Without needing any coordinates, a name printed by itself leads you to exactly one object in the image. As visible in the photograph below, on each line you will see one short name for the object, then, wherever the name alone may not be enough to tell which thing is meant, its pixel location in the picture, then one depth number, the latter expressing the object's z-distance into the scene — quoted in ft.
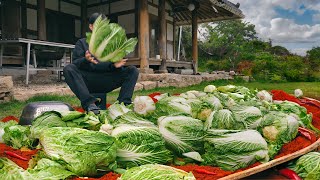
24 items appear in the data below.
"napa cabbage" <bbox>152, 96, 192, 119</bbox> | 10.23
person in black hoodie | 13.87
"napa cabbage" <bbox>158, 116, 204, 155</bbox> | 8.39
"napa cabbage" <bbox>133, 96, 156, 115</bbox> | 10.57
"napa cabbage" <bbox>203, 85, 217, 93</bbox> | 16.12
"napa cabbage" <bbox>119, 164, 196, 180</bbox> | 6.24
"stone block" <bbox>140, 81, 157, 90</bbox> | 32.94
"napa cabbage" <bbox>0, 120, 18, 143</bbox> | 10.23
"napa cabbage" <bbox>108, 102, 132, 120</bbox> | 10.23
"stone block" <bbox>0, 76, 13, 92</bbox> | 21.44
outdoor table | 28.76
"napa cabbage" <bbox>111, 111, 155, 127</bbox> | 9.02
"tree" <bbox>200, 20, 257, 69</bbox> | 91.28
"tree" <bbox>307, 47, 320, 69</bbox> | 58.70
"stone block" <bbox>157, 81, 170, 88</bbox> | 35.27
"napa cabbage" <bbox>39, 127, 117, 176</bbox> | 6.89
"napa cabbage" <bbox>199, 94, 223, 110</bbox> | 10.66
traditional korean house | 37.04
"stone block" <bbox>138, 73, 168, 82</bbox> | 35.95
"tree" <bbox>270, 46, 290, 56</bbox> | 99.14
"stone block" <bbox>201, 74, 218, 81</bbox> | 45.93
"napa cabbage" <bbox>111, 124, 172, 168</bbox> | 7.58
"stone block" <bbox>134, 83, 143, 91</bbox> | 31.72
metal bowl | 11.38
